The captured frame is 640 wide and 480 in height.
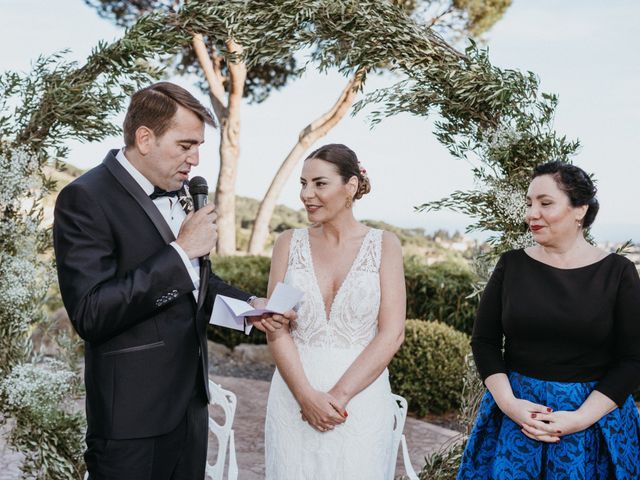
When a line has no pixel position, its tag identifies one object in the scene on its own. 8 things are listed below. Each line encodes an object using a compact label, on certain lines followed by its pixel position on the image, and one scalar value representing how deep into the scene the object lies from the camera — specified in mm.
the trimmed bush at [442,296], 8234
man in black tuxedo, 2270
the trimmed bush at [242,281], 9461
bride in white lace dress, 3078
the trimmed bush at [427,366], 6898
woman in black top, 2713
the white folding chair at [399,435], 3312
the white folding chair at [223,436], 3377
